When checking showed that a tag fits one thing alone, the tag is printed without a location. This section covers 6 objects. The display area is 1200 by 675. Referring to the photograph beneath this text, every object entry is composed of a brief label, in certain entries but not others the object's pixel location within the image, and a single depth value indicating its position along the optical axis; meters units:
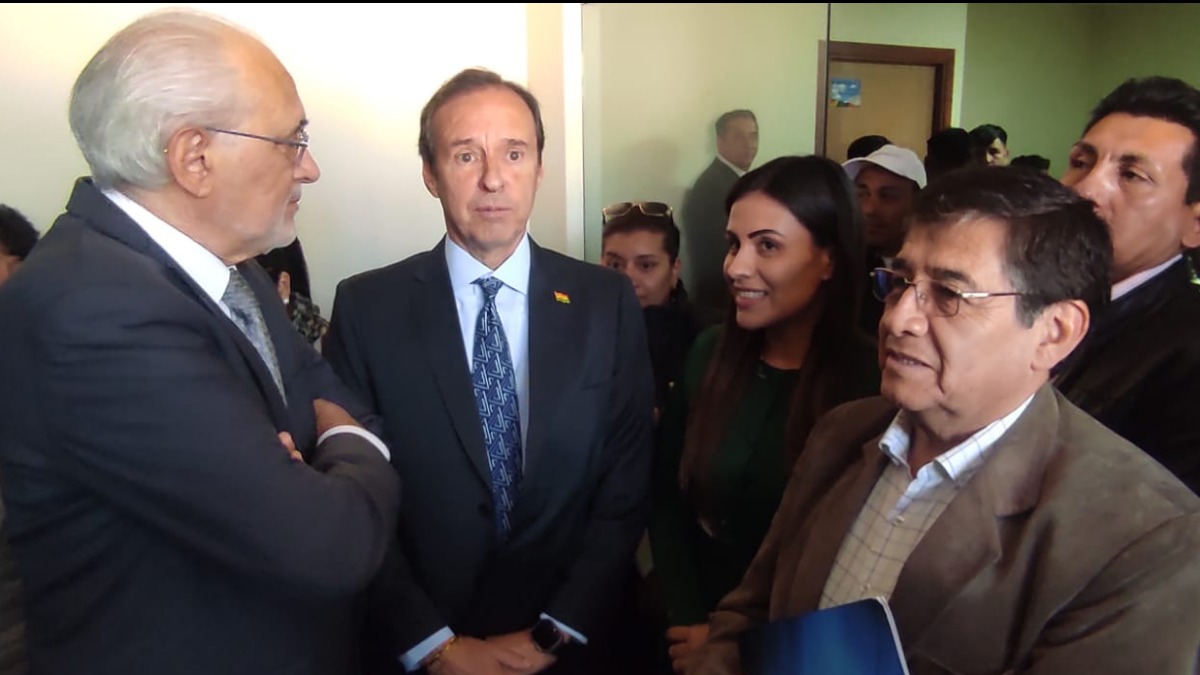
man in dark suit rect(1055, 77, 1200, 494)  1.29
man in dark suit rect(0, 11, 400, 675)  0.90
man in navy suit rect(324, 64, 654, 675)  1.60
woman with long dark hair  1.62
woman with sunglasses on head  2.49
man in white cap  1.94
